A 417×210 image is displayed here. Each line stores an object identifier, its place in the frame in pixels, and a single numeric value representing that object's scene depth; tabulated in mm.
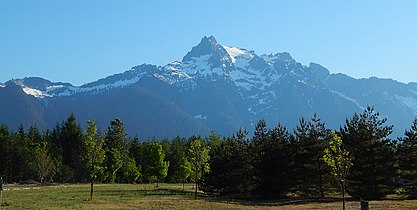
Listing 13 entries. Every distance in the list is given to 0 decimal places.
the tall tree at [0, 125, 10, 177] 118875
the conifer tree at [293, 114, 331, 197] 67938
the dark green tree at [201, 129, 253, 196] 71312
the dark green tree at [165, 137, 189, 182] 140000
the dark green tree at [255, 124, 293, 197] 70750
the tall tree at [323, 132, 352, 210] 43138
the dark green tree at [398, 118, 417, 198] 63312
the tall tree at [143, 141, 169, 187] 93938
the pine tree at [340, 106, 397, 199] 63594
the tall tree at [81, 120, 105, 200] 54534
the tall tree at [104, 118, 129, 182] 109812
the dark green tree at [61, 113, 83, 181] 137375
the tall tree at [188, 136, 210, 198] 62938
